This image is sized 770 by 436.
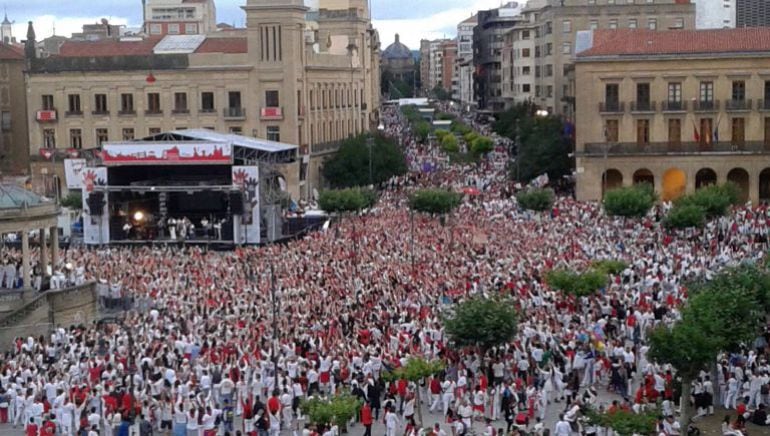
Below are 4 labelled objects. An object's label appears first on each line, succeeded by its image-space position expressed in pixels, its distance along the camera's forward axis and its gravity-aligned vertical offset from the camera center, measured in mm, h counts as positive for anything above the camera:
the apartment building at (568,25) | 93625 +5964
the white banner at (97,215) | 58188 -4745
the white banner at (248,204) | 57125 -4393
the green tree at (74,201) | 64500 -4607
